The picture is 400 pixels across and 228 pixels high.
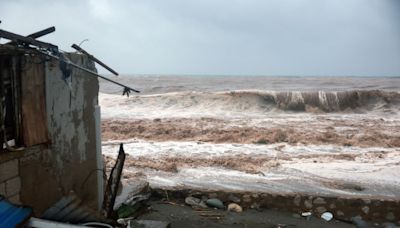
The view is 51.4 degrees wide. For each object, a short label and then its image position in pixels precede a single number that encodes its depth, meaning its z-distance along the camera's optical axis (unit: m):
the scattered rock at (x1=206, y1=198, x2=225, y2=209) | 8.52
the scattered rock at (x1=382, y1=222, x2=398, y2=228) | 7.91
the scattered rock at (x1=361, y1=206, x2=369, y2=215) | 8.28
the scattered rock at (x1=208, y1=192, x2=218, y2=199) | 8.81
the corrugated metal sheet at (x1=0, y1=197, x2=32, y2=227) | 3.45
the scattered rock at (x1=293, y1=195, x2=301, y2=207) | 8.52
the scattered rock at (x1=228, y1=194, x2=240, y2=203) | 8.69
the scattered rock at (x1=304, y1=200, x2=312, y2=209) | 8.48
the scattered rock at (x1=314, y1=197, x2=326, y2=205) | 8.43
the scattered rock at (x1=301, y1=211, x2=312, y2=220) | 8.14
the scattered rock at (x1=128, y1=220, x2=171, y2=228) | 5.86
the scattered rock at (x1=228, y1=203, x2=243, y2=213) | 8.39
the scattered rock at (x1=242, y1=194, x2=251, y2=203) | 8.64
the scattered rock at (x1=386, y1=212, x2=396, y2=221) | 8.17
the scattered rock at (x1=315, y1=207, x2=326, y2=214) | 8.36
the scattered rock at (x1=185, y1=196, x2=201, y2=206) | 8.59
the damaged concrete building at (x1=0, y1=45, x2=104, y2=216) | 4.73
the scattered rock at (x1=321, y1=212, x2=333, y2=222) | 8.09
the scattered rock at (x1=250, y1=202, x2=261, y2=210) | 8.59
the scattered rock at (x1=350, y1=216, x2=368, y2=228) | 7.88
